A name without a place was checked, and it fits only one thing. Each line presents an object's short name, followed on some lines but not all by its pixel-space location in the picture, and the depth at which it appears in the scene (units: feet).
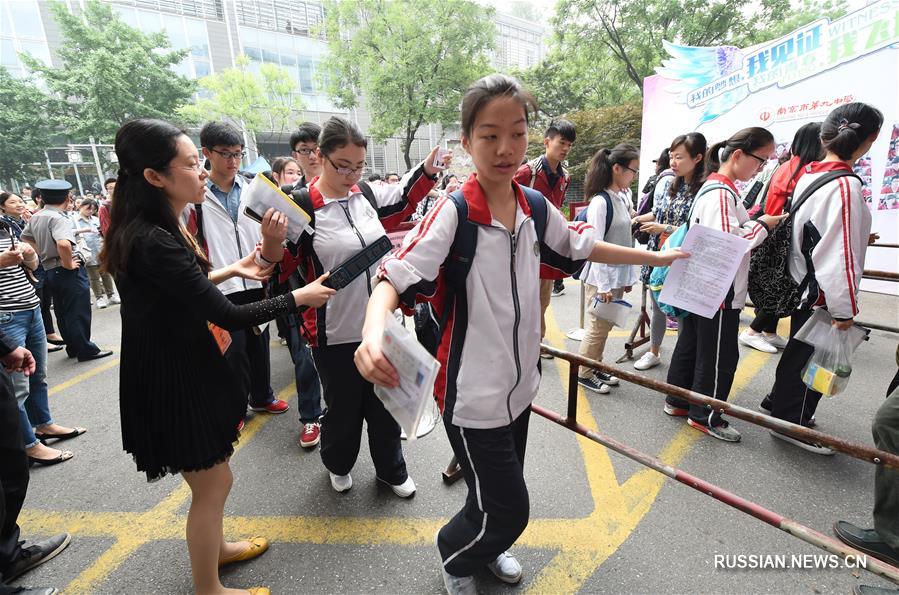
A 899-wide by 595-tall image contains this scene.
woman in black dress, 4.83
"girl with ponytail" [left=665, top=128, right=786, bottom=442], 8.65
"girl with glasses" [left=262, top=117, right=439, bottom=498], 7.11
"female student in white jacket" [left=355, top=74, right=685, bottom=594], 4.37
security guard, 14.49
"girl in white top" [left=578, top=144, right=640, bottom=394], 11.63
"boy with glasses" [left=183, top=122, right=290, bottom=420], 9.40
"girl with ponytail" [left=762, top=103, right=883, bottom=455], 7.97
